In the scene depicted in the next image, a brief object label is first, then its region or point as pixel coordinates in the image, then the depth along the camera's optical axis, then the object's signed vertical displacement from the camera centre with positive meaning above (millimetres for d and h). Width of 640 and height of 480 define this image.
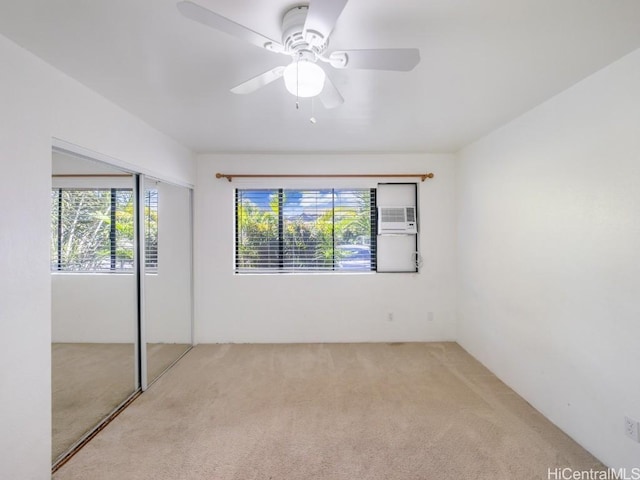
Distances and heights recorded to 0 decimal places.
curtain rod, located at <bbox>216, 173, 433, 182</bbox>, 3682 +831
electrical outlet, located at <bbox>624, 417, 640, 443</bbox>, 1603 -1069
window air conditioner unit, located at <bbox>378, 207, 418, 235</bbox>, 3766 +246
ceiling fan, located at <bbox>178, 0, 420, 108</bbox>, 1043 +825
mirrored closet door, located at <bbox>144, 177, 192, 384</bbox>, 2789 -347
